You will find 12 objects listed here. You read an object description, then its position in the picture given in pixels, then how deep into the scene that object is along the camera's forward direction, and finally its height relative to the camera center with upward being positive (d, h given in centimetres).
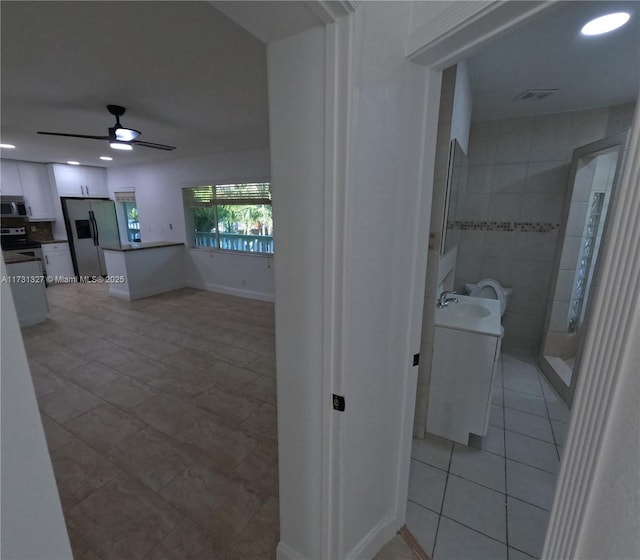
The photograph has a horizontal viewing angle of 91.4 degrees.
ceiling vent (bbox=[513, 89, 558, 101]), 250 +98
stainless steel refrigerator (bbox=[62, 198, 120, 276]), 618 -35
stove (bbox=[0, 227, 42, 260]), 563 -55
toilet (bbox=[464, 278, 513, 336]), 318 -79
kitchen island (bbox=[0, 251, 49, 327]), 387 -94
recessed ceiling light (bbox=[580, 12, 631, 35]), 157 +98
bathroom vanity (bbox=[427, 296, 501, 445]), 192 -100
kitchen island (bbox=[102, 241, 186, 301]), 507 -92
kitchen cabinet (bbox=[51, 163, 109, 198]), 607 +64
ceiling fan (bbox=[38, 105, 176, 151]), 287 +75
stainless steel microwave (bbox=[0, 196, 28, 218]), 556 +10
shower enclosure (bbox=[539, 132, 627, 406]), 284 -43
